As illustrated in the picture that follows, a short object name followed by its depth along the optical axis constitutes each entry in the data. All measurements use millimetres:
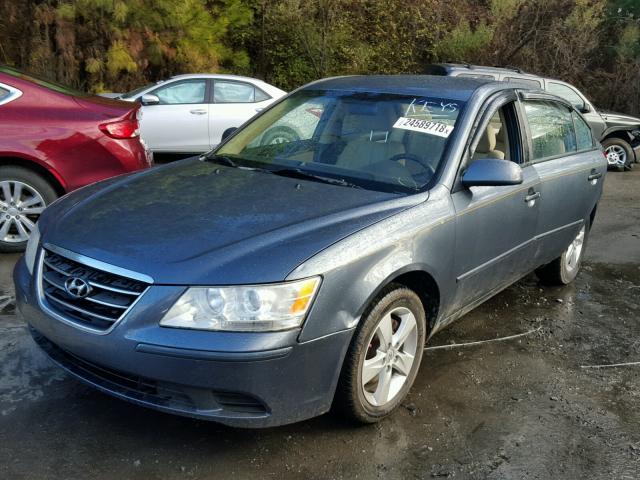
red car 5164
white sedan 9305
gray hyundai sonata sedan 2582
